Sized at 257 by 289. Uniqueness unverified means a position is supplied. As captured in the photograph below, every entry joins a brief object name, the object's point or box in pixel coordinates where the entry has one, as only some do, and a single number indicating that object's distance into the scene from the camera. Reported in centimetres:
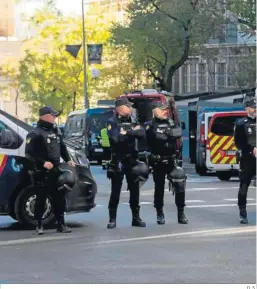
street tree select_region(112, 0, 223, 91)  4412
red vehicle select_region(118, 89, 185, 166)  3444
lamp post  5925
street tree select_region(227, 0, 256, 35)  3759
